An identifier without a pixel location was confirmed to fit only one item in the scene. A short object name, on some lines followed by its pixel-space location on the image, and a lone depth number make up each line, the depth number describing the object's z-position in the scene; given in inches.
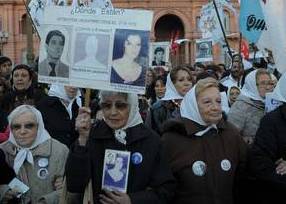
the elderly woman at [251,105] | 219.3
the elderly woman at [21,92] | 255.4
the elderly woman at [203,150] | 166.6
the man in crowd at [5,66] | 352.6
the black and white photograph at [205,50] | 621.3
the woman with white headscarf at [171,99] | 244.4
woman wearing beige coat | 178.9
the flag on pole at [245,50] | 636.4
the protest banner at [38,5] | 396.5
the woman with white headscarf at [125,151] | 156.3
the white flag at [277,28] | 185.2
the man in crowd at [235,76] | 378.9
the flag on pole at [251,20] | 253.6
